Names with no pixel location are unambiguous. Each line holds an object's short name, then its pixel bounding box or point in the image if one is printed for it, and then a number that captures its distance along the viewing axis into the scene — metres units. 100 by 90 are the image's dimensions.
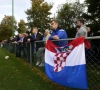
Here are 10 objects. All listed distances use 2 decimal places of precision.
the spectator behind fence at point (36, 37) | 3.89
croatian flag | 1.86
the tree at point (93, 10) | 8.75
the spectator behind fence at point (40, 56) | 3.31
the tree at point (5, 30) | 27.59
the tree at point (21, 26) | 29.22
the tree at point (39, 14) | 16.86
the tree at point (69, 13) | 15.38
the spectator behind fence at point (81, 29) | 3.20
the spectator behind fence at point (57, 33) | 2.50
